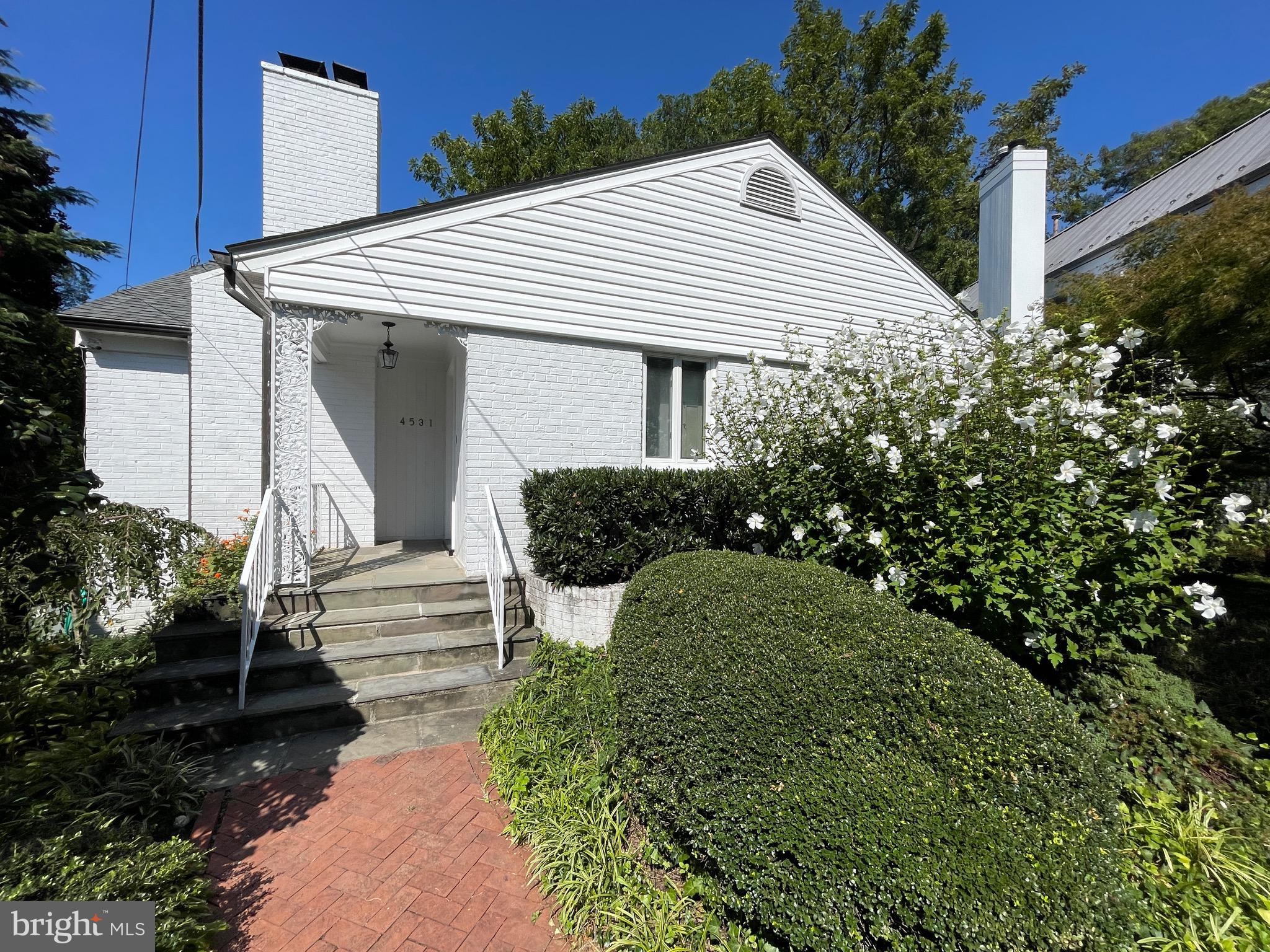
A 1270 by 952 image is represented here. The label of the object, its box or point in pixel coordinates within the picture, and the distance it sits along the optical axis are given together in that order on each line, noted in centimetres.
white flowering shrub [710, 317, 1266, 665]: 291
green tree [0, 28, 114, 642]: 184
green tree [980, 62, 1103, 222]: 1714
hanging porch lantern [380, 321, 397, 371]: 616
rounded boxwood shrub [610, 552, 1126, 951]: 162
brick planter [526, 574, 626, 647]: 473
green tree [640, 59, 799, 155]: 1444
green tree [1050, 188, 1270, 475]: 451
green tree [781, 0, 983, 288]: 1477
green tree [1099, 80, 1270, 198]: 1919
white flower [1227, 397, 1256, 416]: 317
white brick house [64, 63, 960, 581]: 518
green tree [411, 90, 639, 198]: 1552
